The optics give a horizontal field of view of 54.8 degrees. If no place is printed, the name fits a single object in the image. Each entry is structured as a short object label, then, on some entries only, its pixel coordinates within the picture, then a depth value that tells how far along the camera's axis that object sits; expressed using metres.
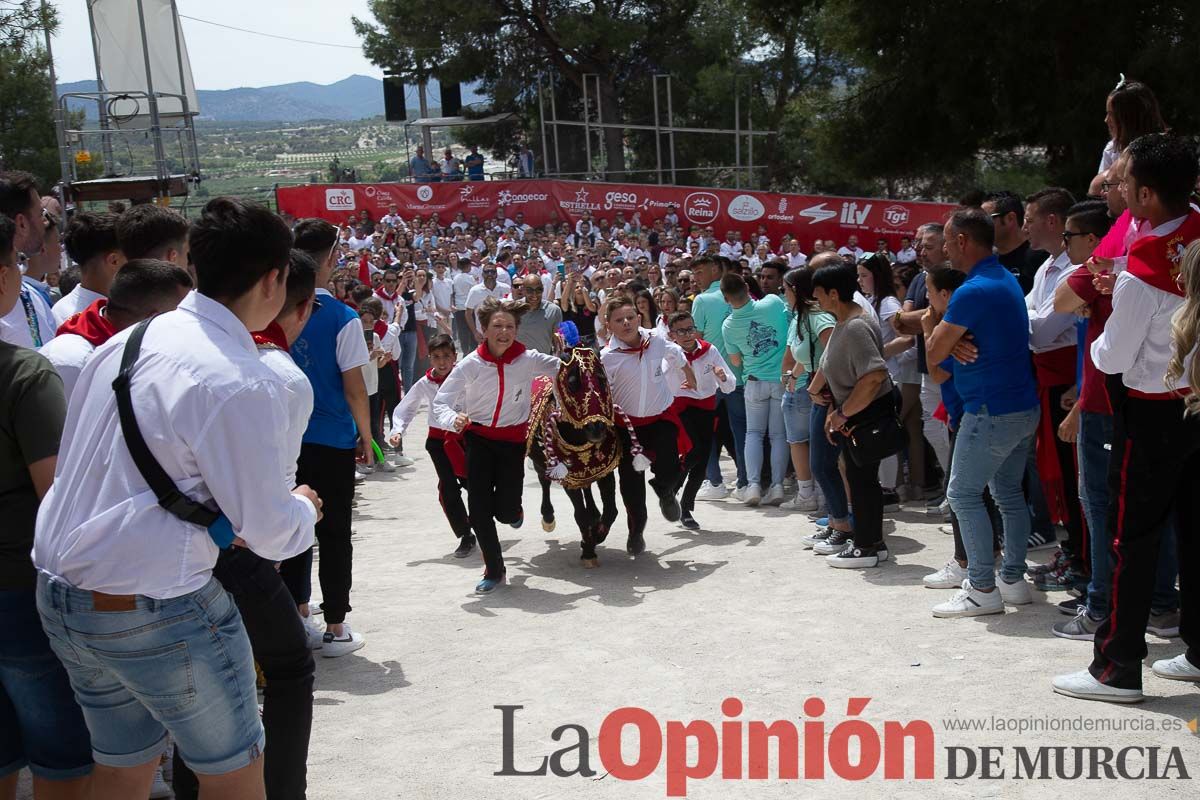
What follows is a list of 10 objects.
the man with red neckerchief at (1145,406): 4.48
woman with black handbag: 7.08
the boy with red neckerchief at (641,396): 8.01
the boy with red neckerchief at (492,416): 7.43
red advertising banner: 23.56
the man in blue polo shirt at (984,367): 5.77
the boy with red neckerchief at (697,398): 9.04
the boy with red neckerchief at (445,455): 7.97
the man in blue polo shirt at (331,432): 6.04
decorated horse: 7.54
